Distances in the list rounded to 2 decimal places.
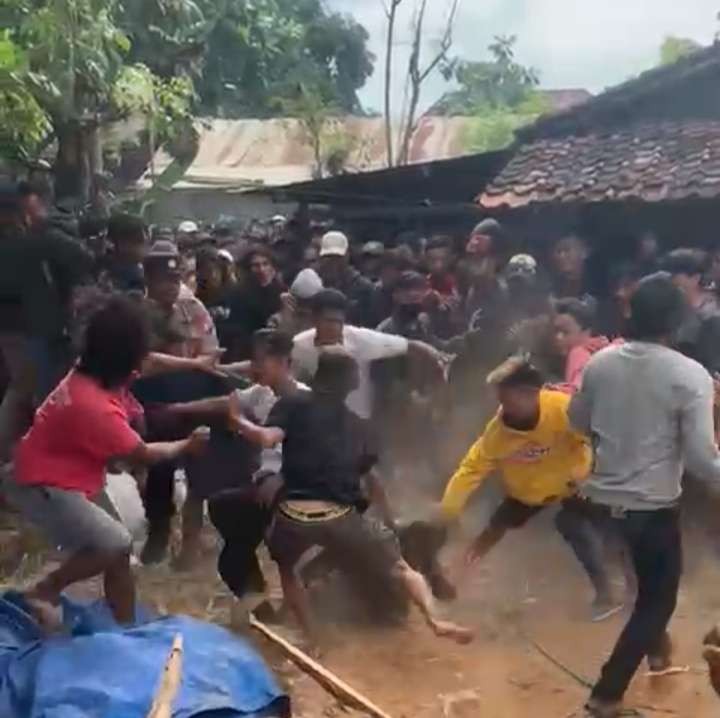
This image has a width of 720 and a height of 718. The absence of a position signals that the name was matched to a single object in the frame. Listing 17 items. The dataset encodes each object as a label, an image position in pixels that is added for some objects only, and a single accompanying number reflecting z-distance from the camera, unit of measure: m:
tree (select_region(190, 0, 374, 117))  32.00
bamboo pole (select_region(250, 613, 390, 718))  4.90
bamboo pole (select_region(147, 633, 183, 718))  4.08
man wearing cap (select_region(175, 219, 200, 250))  16.27
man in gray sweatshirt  5.79
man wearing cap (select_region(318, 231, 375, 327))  11.13
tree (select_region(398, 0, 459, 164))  33.44
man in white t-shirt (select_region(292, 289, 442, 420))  7.88
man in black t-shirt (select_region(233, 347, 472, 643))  6.80
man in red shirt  5.83
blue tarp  4.39
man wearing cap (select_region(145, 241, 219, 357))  8.66
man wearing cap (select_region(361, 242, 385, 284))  12.34
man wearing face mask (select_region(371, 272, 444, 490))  9.43
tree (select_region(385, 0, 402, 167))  33.31
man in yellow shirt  7.15
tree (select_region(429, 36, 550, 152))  39.62
